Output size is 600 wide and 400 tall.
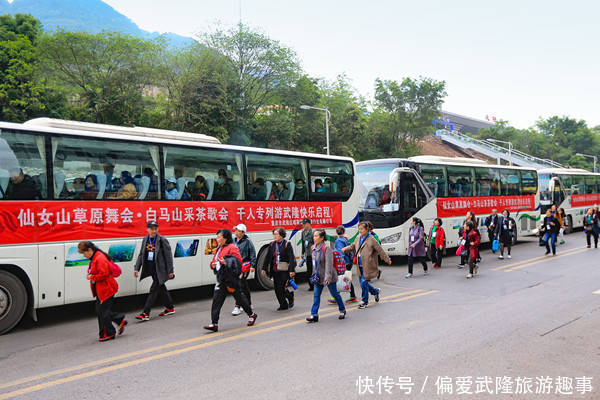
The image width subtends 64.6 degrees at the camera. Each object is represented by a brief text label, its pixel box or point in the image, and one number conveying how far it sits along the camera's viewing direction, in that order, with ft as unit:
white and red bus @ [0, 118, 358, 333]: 24.21
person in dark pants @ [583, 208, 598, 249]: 57.21
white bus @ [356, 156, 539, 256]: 48.34
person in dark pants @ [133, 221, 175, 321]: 26.32
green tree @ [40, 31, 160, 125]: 101.40
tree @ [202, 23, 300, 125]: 127.03
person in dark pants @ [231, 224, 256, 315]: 26.37
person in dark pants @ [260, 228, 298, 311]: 28.07
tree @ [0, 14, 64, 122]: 94.38
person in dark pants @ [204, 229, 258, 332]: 23.36
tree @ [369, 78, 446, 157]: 154.40
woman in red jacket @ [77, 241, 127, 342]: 21.74
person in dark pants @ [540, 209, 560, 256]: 52.03
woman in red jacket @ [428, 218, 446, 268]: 45.91
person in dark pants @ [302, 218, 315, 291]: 35.19
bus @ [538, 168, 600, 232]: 81.41
